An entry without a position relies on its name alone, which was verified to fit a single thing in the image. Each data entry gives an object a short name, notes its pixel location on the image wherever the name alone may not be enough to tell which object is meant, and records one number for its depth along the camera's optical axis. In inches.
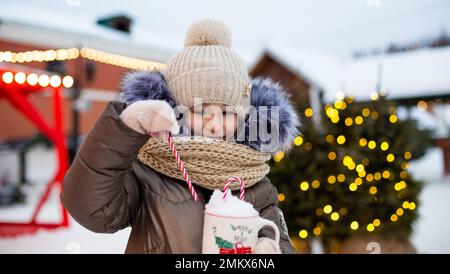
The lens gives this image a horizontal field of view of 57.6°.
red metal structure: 148.7
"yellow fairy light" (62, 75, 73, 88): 149.7
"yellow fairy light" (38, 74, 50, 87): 145.4
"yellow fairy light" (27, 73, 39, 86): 140.3
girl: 31.7
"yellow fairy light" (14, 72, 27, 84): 135.7
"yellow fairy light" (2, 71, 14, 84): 133.2
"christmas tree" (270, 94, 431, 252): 106.6
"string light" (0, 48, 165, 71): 175.0
